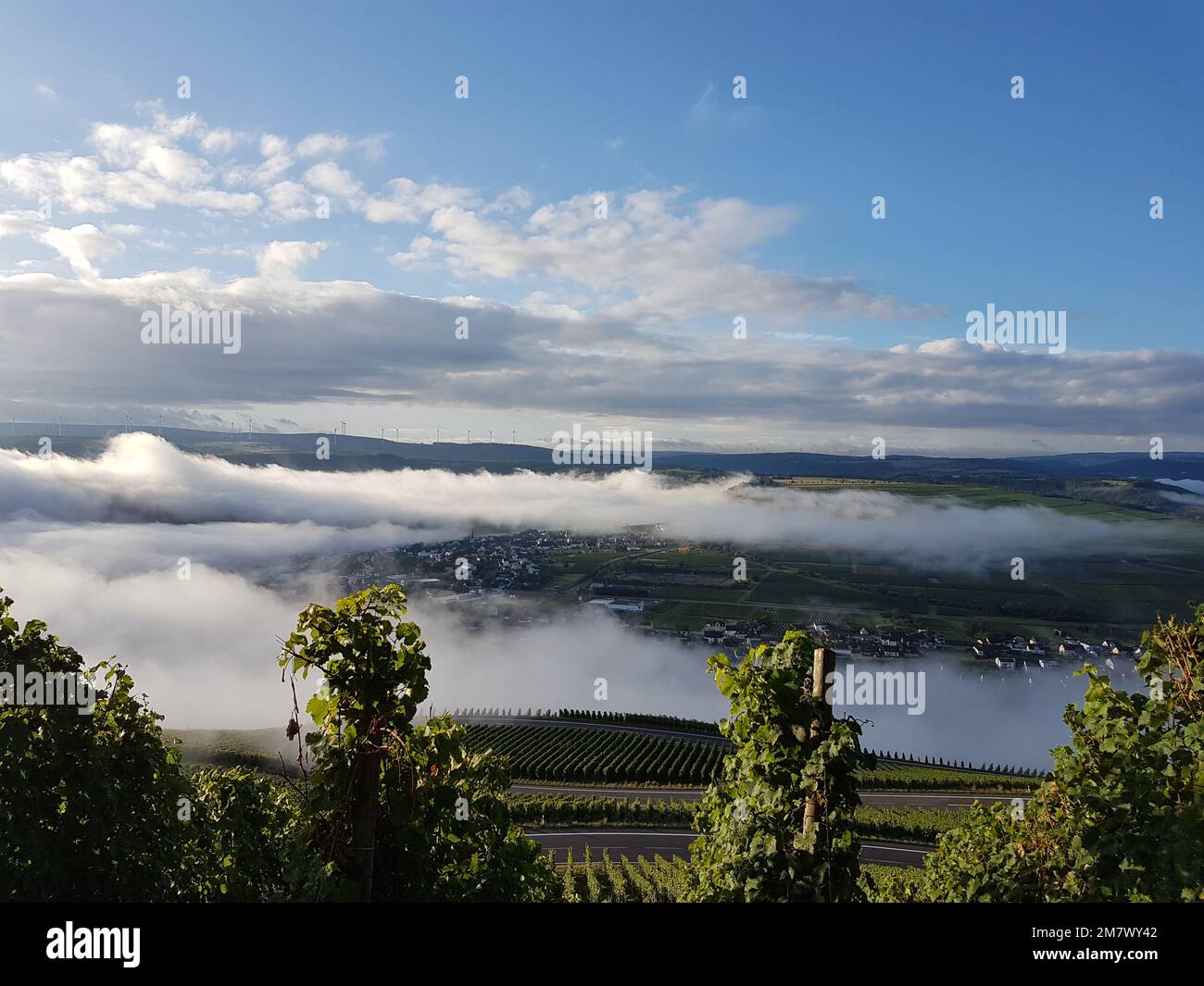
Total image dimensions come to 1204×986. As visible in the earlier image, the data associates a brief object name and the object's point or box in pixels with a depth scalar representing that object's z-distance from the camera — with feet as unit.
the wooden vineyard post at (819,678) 23.84
